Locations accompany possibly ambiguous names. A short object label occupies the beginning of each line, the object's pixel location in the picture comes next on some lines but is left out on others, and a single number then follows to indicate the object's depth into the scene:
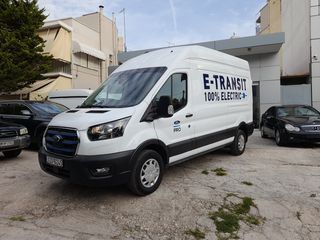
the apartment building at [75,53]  16.86
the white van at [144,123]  3.73
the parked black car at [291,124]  7.51
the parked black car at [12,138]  6.24
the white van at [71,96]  11.55
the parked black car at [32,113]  7.76
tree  13.92
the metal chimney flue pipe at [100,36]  20.77
